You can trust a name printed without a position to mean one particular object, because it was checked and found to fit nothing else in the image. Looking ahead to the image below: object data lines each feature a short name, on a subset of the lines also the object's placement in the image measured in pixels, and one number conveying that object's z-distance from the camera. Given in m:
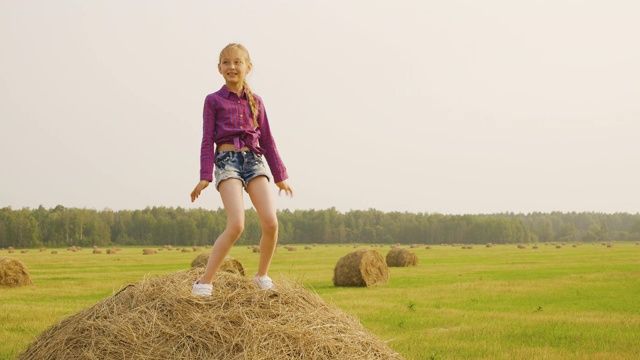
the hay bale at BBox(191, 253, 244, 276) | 17.42
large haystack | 5.62
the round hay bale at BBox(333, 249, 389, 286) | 23.98
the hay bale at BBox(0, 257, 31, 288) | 24.00
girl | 6.26
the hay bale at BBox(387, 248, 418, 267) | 38.38
